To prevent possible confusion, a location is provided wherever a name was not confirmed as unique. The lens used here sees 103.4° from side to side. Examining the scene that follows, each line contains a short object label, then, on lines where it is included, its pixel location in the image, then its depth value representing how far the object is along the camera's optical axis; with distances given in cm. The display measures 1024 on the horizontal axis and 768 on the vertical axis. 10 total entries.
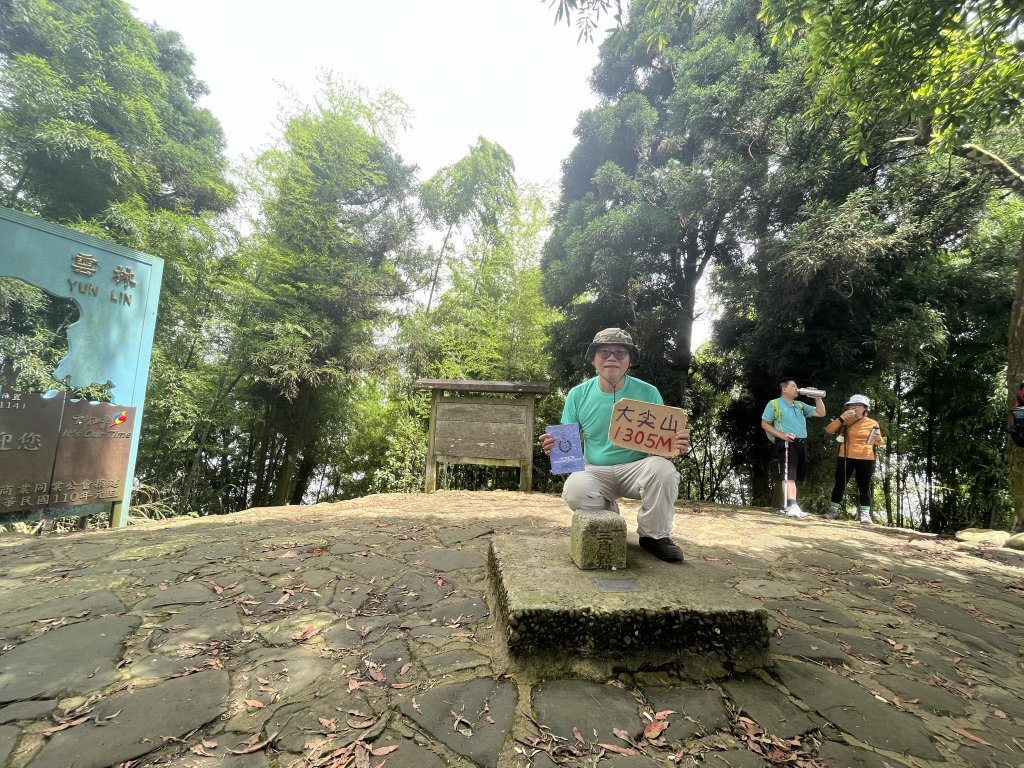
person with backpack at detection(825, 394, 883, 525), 530
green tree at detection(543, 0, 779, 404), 671
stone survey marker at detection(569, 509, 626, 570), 208
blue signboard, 376
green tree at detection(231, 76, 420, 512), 865
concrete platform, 163
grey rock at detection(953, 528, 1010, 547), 428
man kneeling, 237
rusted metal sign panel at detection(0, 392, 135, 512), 350
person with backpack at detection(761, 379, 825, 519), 533
